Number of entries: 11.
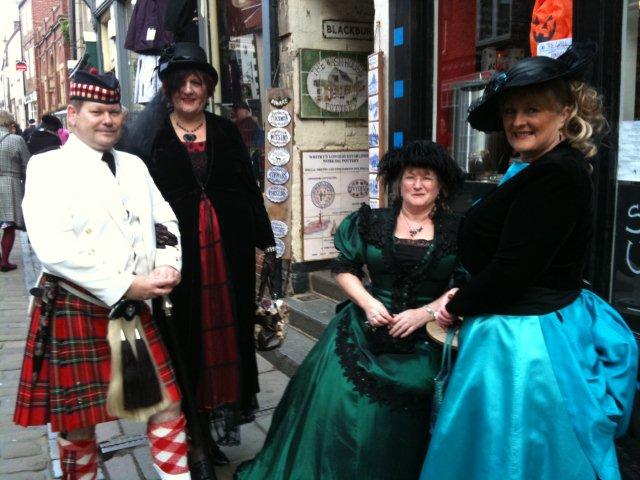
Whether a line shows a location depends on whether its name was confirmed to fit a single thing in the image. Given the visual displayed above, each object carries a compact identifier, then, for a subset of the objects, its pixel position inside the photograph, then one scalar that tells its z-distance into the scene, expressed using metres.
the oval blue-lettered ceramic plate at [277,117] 5.29
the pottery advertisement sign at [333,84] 5.36
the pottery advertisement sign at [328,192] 5.48
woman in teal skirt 1.75
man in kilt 2.13
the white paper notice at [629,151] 2.89
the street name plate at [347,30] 5.47
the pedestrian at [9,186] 7.86
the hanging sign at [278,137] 5.30
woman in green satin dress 2.28
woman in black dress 2.72
